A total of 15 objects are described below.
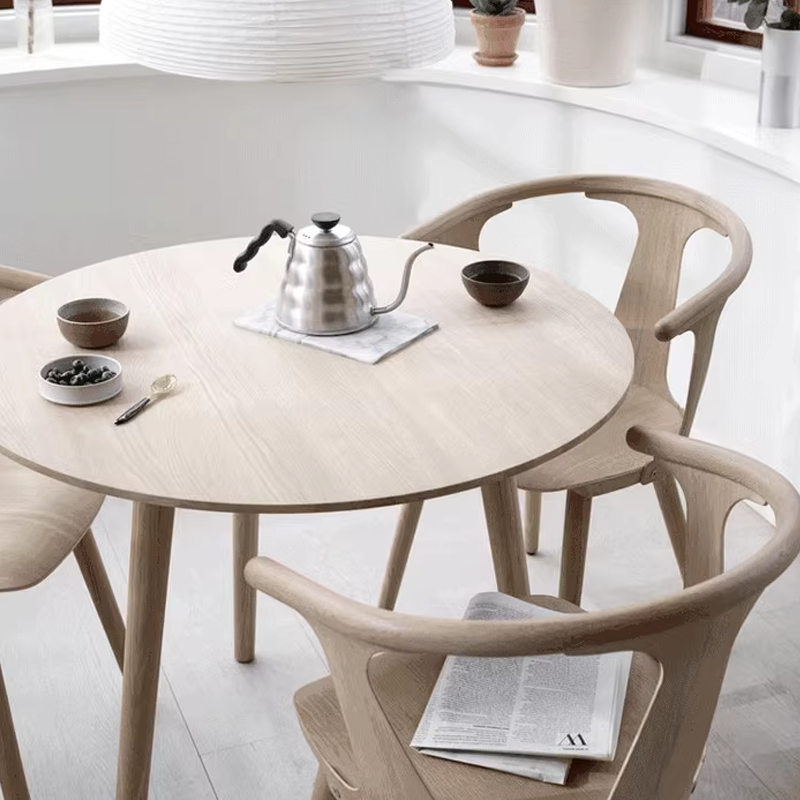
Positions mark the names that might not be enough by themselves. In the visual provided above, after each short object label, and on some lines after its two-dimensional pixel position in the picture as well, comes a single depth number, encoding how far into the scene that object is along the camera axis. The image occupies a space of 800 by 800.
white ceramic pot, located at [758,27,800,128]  3.40
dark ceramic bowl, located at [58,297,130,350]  2.56
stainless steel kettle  2.59
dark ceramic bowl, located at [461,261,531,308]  2.72
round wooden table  2.28
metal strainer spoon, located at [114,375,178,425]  2.40
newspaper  2.22
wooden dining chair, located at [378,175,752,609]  2.86
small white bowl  2.43
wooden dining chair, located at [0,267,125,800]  2.54
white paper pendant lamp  2.27
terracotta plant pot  3.95
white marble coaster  2.59
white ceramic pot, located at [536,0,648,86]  3.73
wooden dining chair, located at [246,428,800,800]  1.91
